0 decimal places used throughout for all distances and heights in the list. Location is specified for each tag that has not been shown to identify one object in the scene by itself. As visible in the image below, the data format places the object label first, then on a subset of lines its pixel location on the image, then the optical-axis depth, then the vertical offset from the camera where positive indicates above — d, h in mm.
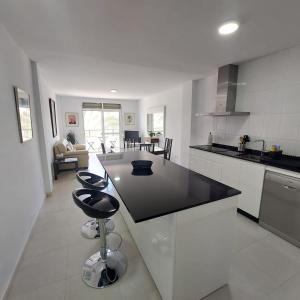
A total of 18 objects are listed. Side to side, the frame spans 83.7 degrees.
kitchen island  1162 -808
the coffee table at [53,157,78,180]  4323 -1113
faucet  2758 -342
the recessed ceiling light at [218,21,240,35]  1731 +1014
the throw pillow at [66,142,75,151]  5068 -822
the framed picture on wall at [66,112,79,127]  6973 +65
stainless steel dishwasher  1954 -1026
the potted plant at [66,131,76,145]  6910 -670
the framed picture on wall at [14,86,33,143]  2040 +78
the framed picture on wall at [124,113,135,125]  8039 +157
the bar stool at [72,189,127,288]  1557 -1441
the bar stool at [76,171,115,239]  1914 -1422
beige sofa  4582 -909
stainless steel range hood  3088 +632
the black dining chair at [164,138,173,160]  4371 -709
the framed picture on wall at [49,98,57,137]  4433 +89
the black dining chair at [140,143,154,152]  4527 -696
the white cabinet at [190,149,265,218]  2354 -830
